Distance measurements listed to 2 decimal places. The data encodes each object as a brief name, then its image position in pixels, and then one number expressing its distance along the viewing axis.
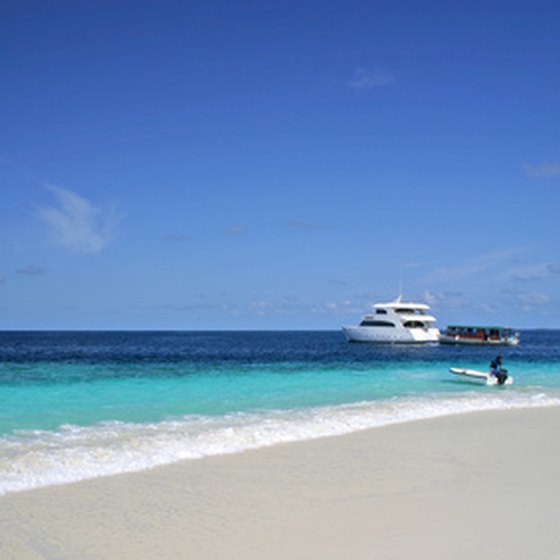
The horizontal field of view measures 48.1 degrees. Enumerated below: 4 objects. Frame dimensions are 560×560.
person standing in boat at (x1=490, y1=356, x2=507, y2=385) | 27.88
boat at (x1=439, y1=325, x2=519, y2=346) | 81.62
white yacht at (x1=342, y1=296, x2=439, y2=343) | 73.31
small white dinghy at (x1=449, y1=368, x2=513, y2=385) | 27.80
